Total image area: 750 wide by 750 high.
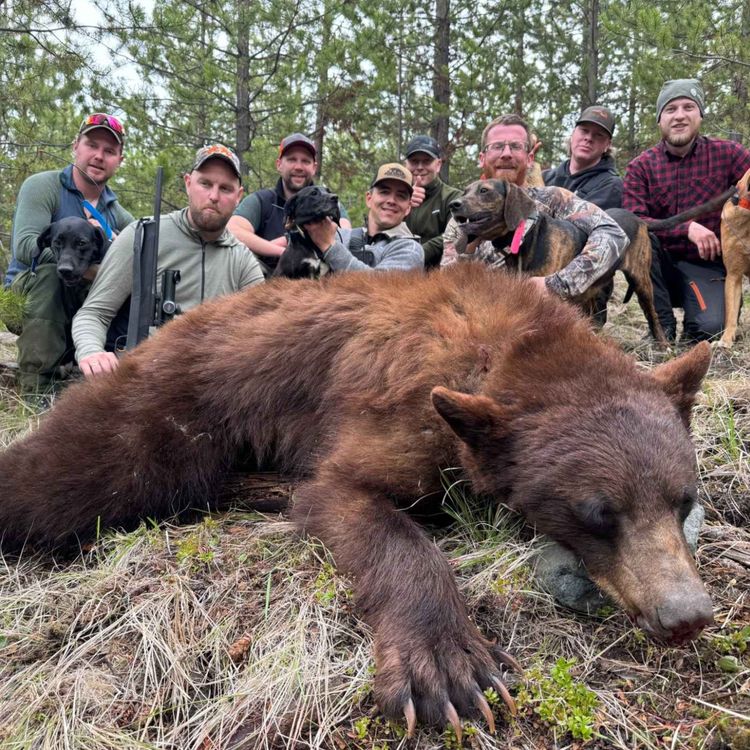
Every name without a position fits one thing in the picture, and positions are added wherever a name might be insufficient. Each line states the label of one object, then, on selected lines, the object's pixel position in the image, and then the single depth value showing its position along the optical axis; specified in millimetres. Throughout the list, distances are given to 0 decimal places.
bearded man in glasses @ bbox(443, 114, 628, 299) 4711
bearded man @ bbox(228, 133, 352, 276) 6497
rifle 4652
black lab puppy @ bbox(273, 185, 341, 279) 4566
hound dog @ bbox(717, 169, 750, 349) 5809
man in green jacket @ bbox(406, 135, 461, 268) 6934
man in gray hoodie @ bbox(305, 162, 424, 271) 5406
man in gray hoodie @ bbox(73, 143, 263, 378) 4816
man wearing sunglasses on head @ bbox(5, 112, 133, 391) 5336
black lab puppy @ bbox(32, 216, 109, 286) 5125
